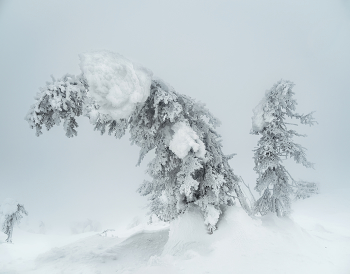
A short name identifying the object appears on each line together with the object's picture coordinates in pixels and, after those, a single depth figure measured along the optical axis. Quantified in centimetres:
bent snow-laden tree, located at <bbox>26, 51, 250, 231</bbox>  606
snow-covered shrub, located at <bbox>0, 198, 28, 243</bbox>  1980
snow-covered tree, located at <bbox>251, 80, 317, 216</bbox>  871
